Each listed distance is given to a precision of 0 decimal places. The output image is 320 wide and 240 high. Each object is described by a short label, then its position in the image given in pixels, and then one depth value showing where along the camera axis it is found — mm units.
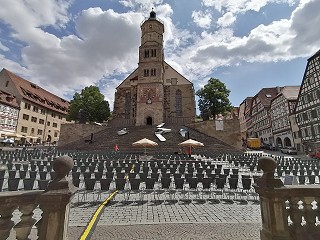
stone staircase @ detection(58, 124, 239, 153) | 32316
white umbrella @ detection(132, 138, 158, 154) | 18984
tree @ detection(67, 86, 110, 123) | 48312
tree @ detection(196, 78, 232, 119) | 47156
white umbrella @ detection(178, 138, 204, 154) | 19766
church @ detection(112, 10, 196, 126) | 47312
